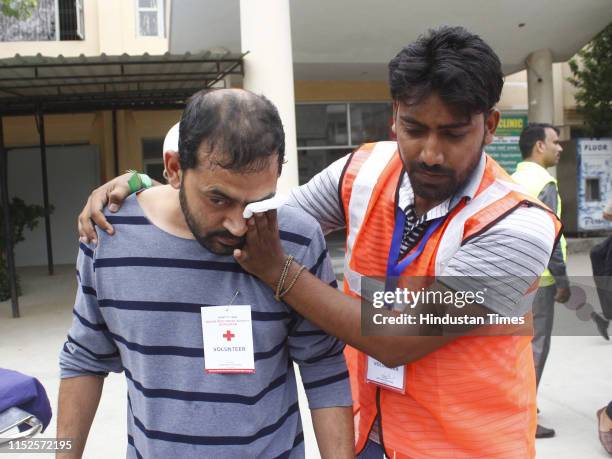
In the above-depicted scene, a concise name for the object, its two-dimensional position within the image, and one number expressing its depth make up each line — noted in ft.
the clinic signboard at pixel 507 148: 36.01
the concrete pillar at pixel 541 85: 34.73
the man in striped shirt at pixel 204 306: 4.46
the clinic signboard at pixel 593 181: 38.78
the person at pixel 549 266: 12.30
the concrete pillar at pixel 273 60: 21.58
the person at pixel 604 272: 11.47
